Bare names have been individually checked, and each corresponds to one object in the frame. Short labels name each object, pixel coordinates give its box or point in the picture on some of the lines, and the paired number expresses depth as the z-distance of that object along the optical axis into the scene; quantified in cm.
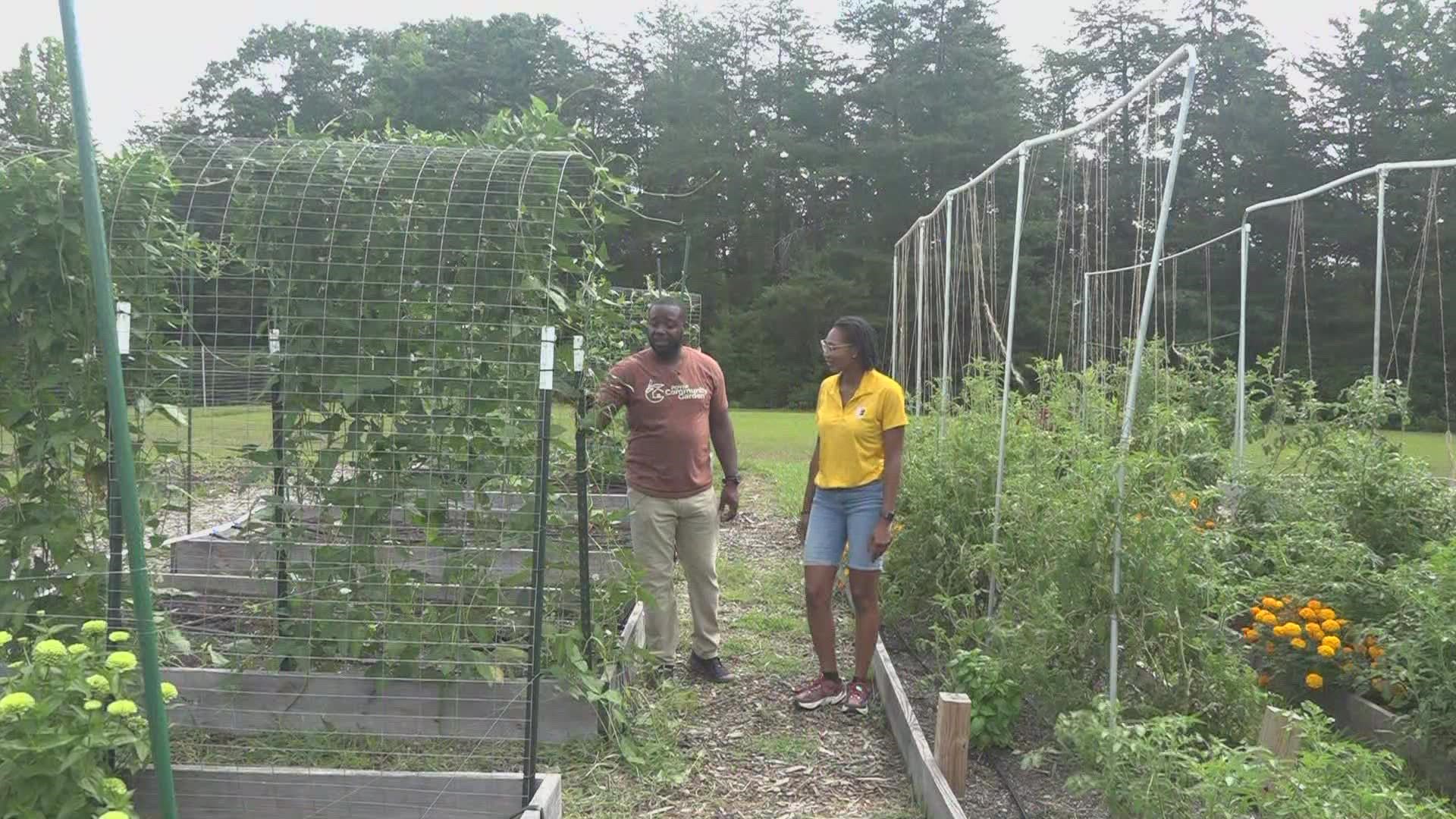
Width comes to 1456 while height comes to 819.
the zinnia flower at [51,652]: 240
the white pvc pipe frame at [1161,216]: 298
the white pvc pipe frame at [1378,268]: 604
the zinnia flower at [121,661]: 247
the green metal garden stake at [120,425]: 199
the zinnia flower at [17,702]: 223
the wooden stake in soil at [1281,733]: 287
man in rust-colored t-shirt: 445
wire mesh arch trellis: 354
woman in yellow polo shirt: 414
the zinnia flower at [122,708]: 234
